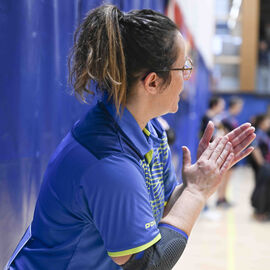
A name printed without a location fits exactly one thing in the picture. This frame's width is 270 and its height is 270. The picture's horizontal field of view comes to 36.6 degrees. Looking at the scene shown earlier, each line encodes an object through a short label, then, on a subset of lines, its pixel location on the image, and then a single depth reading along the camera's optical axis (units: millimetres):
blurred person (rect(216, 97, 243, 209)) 5648
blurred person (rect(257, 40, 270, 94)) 12402
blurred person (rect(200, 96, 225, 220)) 5066
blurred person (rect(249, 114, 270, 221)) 5082
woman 880
